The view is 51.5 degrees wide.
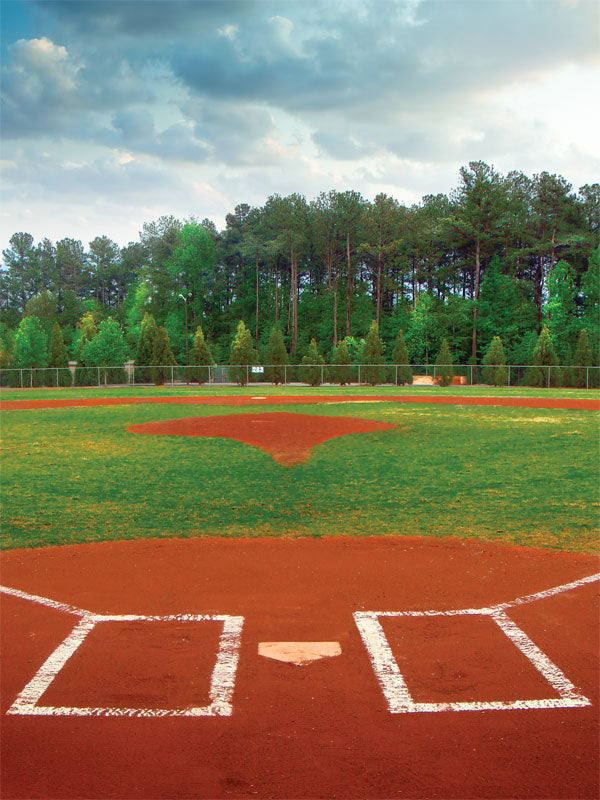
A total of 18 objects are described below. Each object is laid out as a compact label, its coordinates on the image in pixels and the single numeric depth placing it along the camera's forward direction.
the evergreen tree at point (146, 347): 57.56
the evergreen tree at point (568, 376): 47.66
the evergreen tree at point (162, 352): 55.81
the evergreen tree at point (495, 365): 49.88
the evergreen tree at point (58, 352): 55.81
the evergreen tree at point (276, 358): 54.91
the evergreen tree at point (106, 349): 57.44
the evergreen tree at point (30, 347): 57.00
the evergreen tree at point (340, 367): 53.06
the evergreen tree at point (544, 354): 50.88
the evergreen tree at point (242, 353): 52.91
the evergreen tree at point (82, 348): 51.81
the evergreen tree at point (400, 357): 53.09
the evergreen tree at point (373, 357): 52.25
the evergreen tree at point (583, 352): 49.97
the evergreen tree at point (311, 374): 52.84
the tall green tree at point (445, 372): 50.62
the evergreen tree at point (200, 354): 57.81
